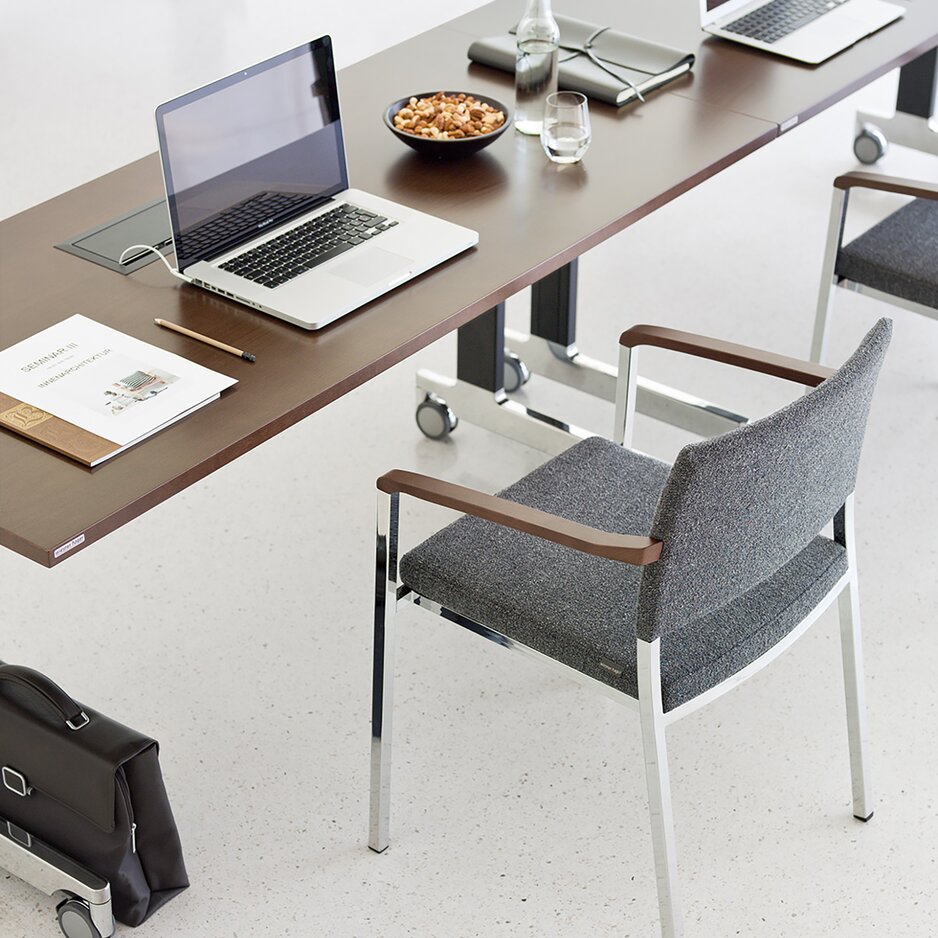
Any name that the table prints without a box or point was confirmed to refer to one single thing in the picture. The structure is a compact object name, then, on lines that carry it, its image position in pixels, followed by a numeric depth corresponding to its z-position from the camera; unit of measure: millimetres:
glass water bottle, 2566
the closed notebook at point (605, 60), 2668
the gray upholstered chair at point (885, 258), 2730
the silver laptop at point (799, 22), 2857
